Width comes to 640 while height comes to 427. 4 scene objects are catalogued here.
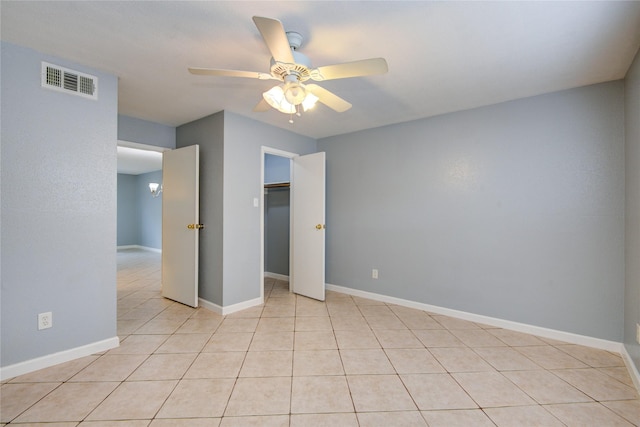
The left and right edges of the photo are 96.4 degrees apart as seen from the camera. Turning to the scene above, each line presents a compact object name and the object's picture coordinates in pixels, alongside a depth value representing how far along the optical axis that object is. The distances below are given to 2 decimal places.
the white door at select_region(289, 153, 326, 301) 3.79
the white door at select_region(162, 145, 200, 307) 3.38
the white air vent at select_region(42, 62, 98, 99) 2.08
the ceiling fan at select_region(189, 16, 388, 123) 1.41
